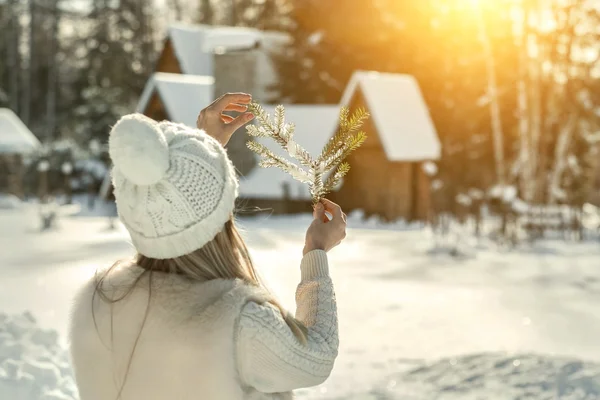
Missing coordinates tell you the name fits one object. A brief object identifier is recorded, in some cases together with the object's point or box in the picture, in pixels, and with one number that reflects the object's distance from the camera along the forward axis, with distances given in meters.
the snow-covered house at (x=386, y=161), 26.27
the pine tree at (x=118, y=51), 41.44
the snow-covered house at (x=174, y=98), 30.08
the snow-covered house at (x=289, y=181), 26.84
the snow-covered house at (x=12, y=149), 34.23
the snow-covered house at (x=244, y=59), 28.88
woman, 2.16
